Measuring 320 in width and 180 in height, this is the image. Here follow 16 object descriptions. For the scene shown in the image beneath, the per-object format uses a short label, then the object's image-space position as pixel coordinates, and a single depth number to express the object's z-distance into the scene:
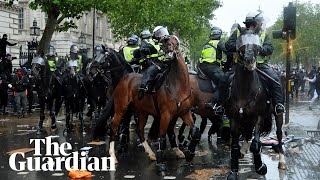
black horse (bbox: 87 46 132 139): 12.27
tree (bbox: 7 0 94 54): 26.06
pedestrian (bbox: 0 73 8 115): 23.41
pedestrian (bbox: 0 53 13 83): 25.05
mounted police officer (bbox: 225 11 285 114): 9.34
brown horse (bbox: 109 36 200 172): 10.19
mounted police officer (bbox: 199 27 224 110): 12.45
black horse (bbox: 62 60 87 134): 16.45
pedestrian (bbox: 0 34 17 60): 26.98
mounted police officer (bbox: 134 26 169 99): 10.72
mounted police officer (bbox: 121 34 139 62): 13.73
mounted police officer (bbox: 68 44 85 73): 17.10
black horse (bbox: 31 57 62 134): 16.09
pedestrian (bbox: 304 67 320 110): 26.30
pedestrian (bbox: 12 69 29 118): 22.95
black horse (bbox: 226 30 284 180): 8.53
